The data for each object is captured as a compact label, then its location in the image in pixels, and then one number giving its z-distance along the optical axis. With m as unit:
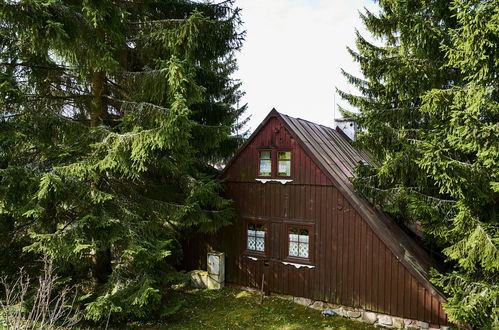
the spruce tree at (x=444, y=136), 6.93
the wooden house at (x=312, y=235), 8.89
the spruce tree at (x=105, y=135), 7.31
